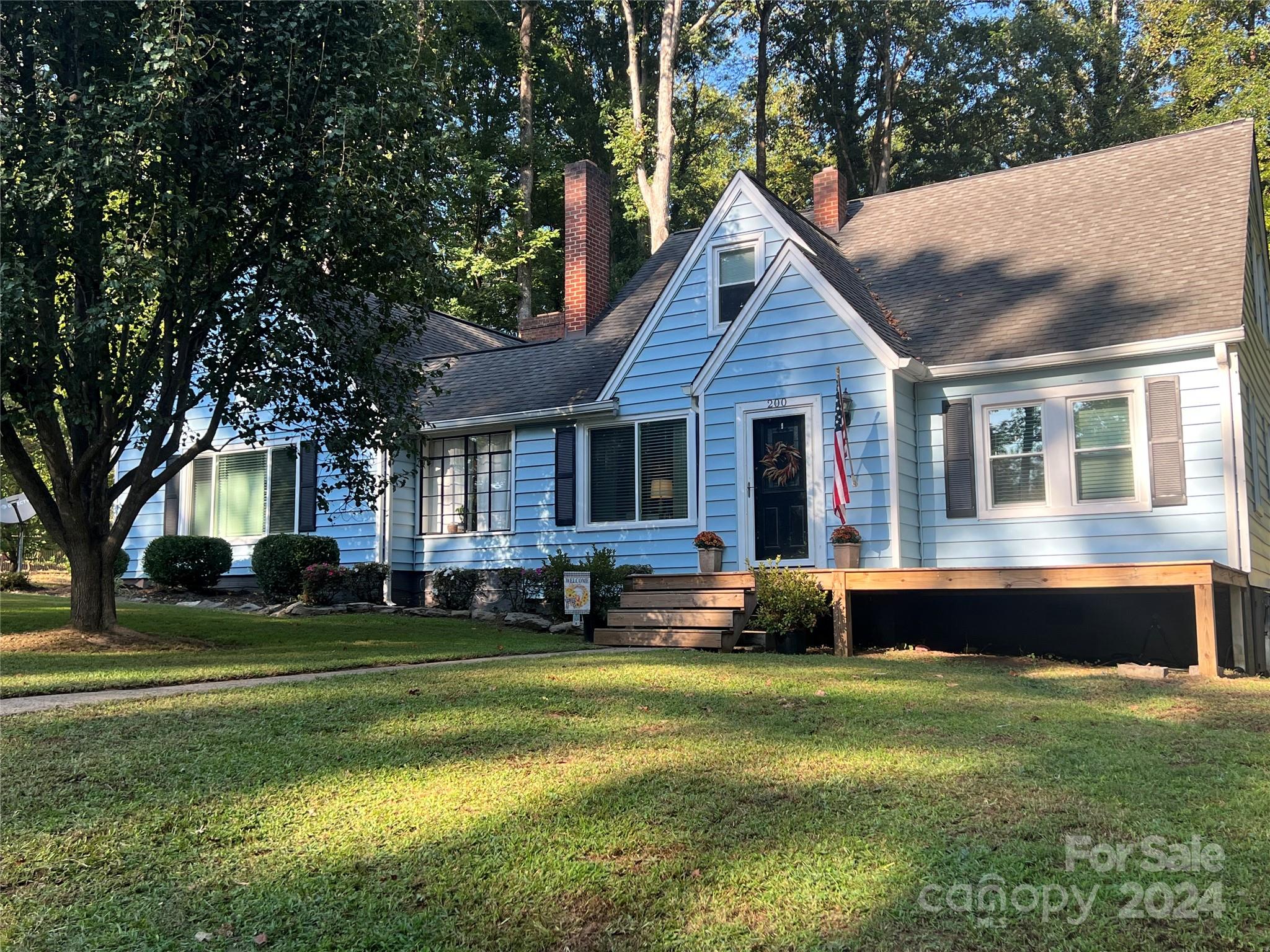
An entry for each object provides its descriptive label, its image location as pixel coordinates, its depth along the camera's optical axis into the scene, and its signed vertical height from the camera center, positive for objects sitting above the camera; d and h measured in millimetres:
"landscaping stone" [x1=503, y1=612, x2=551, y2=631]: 14141 -1037
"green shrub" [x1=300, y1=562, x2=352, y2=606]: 15898 -491
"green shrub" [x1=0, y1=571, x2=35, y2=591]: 18131 -492
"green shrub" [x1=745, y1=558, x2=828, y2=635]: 10773 -593
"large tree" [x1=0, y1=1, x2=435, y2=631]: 9227 +3324
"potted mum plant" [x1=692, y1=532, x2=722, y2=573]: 12398 -57
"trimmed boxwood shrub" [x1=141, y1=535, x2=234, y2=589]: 17719 -148
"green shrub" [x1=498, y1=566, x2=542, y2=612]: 15195 -566
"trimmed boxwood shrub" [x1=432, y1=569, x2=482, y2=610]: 16078 -598
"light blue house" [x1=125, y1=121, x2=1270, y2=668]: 11312 +1918
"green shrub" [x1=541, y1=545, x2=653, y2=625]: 13367 -421
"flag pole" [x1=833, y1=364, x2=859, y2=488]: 12320 +1262
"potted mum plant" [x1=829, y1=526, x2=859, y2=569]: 11469 -28
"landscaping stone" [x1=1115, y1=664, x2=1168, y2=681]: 8992 -1190
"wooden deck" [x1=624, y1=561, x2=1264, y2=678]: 9289 -407
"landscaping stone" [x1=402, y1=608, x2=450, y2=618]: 15602 -981
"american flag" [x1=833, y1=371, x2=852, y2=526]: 12047 +1098
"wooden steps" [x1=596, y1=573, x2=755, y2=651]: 10930 -739
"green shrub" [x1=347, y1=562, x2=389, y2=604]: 16328 -495
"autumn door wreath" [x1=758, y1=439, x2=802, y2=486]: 12961 +1071
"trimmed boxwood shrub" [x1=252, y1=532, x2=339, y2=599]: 16391 -140
